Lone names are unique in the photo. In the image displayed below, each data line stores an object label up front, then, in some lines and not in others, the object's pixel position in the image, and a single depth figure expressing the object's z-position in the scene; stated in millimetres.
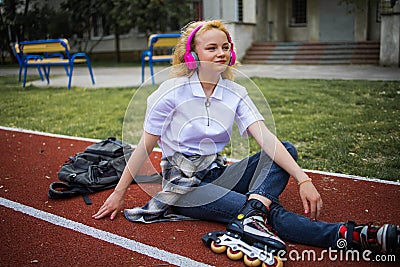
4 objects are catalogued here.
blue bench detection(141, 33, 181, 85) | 10391
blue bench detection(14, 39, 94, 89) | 11414
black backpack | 3967
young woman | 3107
